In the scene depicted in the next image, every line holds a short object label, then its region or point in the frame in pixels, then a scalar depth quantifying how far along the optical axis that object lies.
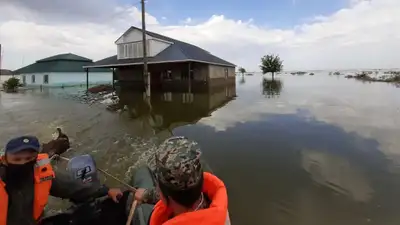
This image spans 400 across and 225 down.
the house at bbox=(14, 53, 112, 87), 34.94
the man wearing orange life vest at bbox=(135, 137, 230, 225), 1.22
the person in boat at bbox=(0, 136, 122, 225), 2.25
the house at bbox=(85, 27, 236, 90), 25.42
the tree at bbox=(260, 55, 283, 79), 54.56
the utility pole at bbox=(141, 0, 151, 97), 19.25
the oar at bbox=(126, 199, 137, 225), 2.28
